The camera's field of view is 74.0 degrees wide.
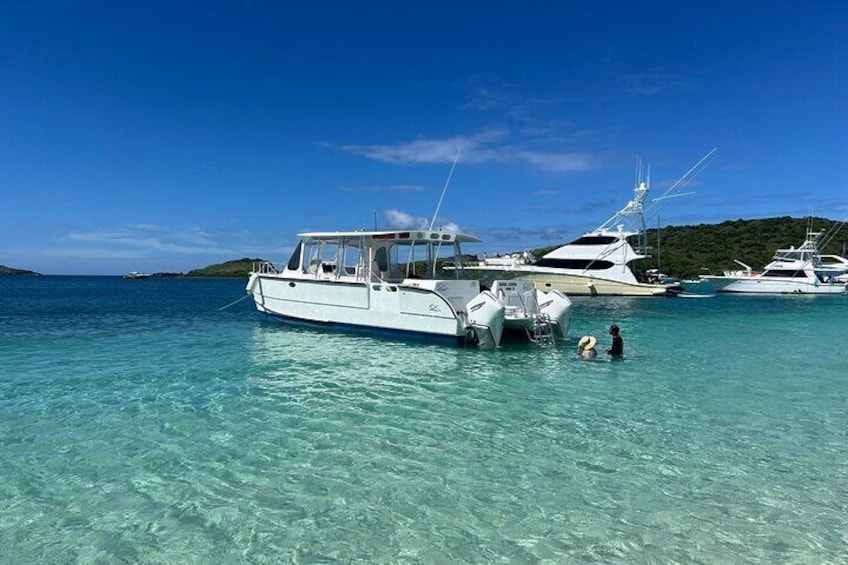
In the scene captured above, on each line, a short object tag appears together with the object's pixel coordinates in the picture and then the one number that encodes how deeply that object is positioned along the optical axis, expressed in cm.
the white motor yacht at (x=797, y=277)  6612
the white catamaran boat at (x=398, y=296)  1842
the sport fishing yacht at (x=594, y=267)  5553
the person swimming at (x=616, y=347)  1635
